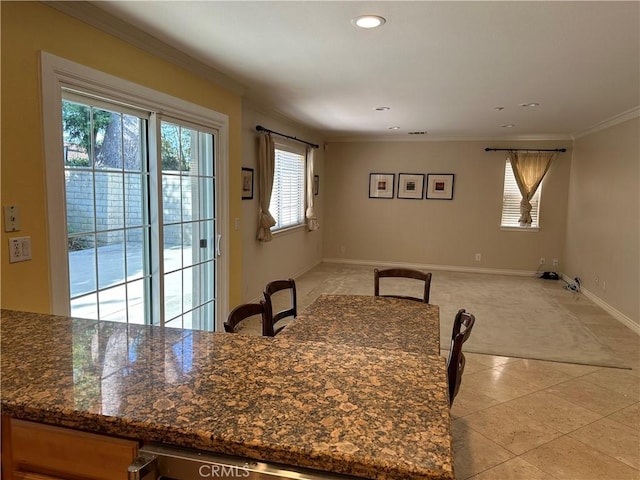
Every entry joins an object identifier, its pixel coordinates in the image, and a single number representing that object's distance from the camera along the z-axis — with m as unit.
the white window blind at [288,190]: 5.83
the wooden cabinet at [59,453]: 0.97
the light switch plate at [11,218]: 1.90
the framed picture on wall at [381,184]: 7.82
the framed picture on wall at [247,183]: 4.70
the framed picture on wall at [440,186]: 7.59
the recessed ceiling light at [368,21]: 2.31
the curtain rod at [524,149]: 7.01
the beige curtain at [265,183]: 5.03
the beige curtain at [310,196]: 6.84
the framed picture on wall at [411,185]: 7.71
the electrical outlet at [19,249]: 1.93
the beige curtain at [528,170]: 7.05
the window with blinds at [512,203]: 7.31
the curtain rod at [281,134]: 4.92
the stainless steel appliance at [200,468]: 0.84
